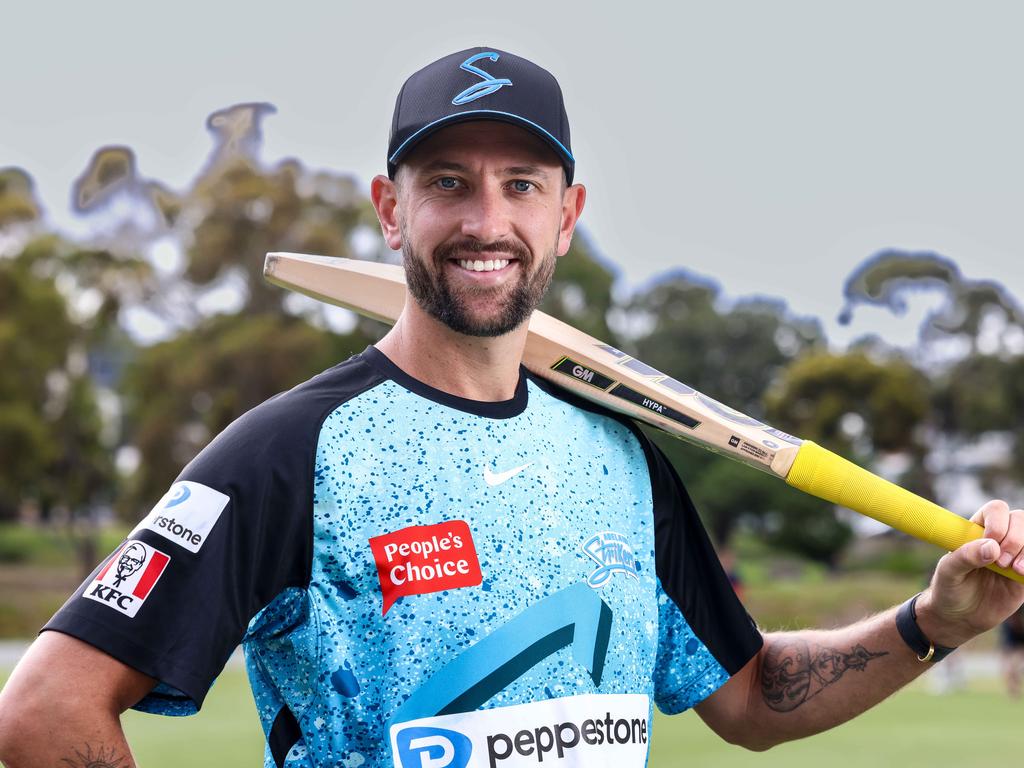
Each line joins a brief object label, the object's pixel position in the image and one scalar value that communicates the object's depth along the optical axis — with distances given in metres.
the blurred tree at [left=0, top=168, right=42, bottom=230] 28.16
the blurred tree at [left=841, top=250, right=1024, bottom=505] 28.83
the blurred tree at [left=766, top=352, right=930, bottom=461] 29.94
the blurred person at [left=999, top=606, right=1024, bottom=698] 14.17
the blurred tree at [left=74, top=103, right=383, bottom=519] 27.16
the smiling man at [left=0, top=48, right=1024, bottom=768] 1.97
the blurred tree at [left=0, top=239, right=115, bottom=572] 27.20
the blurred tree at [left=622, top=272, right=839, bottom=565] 28.81
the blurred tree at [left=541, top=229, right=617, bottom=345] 27.16
